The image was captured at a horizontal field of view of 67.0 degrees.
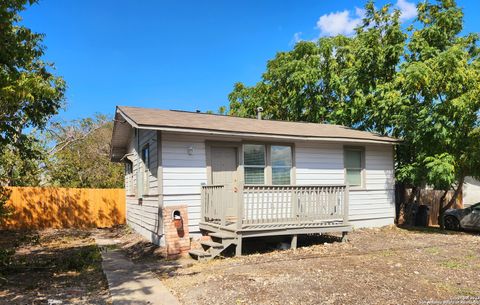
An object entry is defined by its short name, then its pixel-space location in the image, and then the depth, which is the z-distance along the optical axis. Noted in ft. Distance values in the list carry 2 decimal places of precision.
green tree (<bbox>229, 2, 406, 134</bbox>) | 48.57
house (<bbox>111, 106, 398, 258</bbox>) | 28.78
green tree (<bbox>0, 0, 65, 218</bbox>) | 19.79
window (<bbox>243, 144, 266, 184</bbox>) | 34.58
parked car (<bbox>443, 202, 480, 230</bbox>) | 43.06
